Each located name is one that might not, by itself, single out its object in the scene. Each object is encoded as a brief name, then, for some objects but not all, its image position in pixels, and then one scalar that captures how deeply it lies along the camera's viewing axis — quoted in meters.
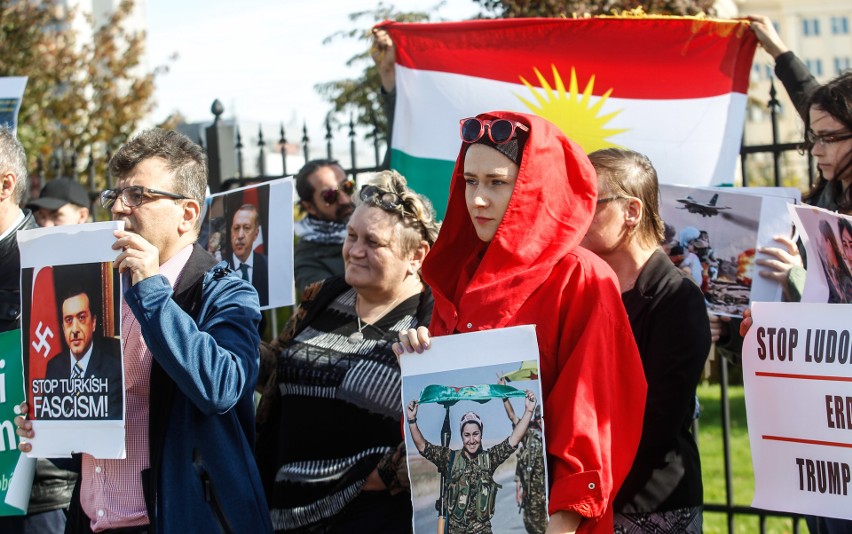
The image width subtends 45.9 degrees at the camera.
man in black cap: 6.01
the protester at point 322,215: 5.21
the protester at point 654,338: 3.08
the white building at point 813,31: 63.34
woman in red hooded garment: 2.46
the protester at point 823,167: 3.44
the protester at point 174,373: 2.79
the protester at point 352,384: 3.43
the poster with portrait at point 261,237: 4.33
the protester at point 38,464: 3.59
